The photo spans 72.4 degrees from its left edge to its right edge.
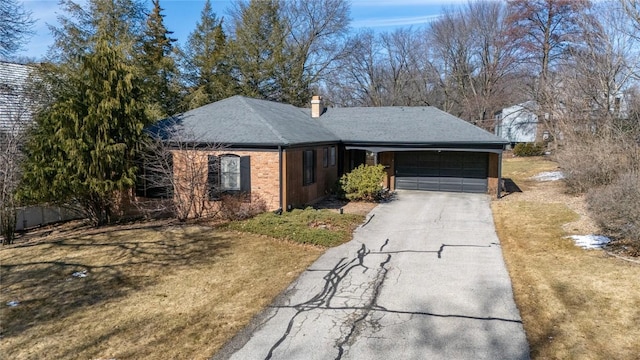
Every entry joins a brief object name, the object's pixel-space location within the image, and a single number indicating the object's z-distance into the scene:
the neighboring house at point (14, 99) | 13.56
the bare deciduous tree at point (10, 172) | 12.17
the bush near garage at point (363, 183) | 16.77
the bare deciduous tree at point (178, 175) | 13.62
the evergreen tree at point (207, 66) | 31.52
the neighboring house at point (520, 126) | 36.66
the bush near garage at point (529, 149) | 34.25
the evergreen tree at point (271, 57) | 32.12
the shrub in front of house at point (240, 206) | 13.62
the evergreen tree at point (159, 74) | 24.66
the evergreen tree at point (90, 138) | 13.04
